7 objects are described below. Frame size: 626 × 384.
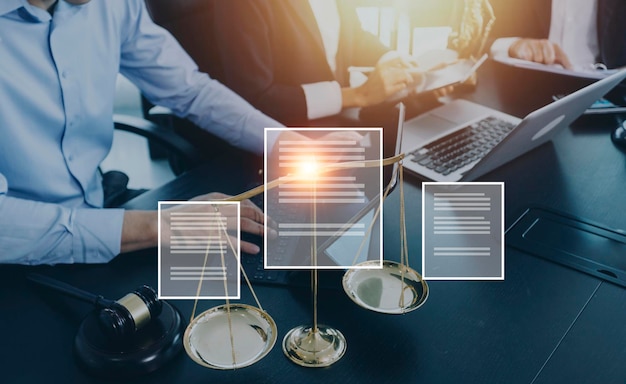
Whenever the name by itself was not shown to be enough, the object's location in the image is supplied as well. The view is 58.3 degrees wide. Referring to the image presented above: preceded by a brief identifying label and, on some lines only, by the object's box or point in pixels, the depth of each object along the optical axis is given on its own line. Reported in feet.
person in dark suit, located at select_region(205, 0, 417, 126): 5.16
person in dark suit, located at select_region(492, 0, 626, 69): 7.70
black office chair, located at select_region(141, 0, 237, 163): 5.20
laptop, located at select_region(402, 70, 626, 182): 3.75
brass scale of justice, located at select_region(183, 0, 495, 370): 2.39
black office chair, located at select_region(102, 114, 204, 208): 4.69
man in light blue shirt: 3.32
